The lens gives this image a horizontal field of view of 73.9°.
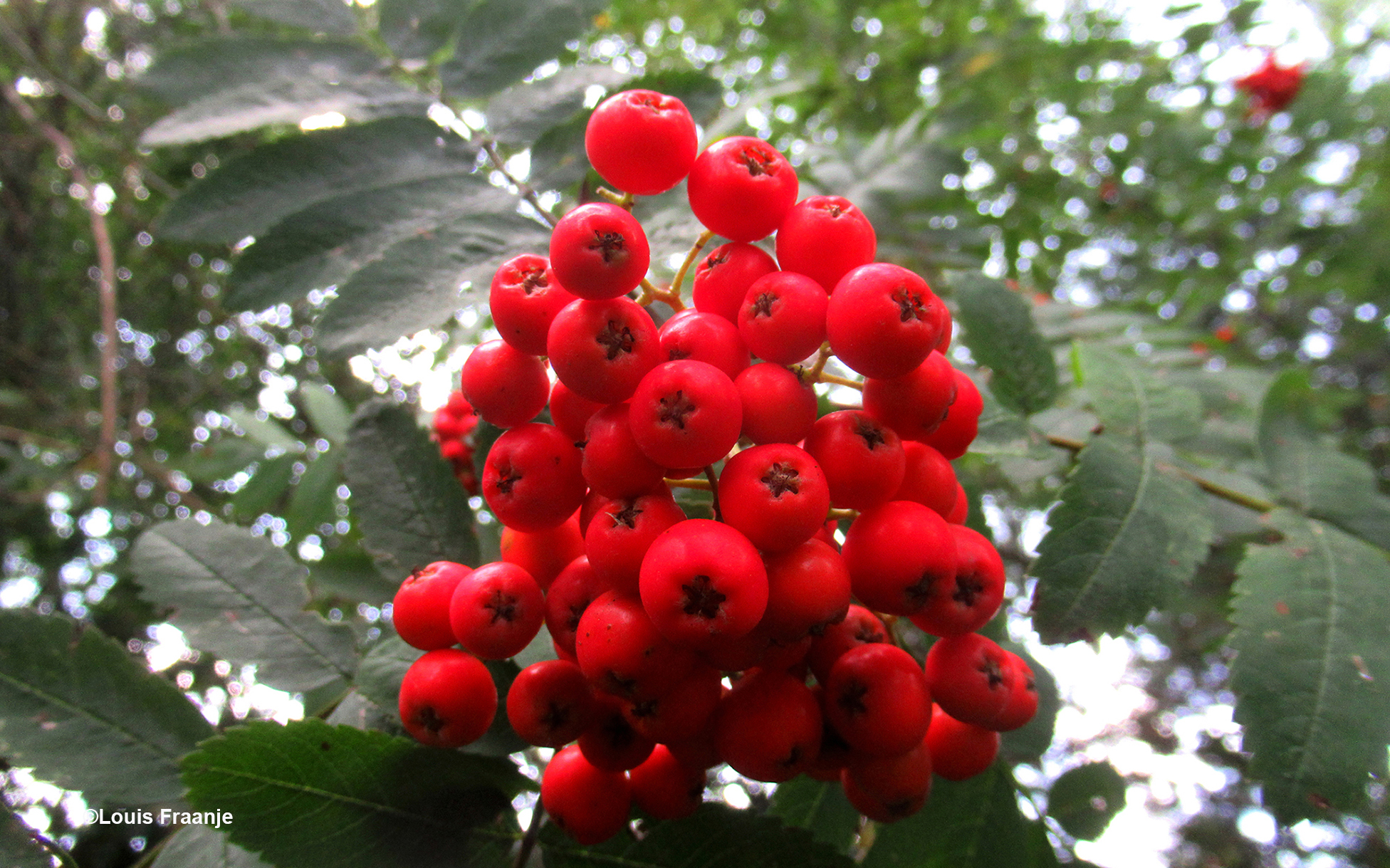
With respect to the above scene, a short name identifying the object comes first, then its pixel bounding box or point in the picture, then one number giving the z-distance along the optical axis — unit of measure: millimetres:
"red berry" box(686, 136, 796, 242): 78
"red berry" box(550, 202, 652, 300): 70
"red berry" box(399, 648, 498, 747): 76
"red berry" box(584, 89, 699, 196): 80
